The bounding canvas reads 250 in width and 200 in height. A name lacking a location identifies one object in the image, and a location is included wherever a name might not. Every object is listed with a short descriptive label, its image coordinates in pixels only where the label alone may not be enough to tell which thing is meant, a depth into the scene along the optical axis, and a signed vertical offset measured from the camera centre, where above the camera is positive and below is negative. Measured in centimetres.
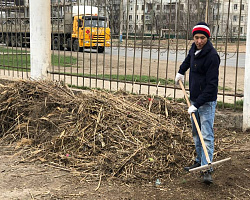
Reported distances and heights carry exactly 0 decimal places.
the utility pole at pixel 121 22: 647 +26
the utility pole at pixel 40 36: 702 +0
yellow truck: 707 +21
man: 358 -46
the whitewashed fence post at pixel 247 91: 498 -71
